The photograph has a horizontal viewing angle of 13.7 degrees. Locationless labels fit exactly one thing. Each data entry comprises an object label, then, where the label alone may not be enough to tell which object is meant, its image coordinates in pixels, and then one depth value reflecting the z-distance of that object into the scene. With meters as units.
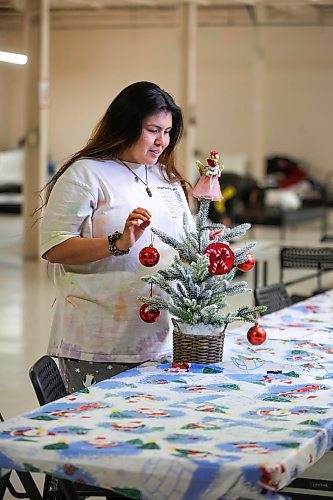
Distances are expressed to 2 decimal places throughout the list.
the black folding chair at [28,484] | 4.04
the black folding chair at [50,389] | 4.06
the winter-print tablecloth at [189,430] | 3.18
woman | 5.13
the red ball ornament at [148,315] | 5.01
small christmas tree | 4.76
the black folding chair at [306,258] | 11.31
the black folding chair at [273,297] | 7.35
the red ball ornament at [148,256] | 4.86
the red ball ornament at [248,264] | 4.93
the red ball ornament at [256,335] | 5.10
